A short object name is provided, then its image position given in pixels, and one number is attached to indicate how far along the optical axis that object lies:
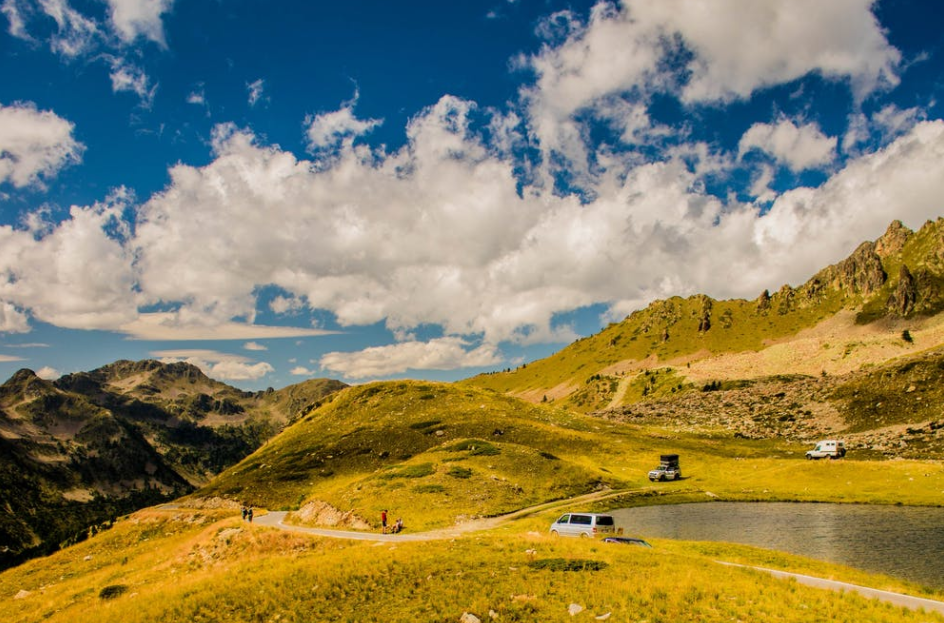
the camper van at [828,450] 90.00
